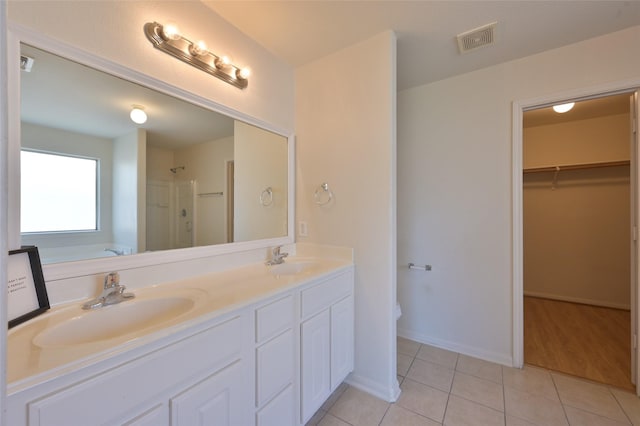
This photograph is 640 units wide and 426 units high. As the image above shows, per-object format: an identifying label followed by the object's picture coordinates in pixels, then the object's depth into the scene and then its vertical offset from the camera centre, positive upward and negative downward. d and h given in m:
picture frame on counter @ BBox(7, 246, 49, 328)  0.83 -0.27
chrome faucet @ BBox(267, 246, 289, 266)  1.83 -0.33
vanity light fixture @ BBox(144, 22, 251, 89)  1.27 +0.90
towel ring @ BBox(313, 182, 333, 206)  1.97 +0.14
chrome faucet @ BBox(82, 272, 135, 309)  1.00 -0.35
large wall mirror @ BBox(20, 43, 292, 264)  1.00 +0.23
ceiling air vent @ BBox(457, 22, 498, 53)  1.65 +1.21
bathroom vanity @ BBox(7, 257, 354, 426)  0.63 -0.48
